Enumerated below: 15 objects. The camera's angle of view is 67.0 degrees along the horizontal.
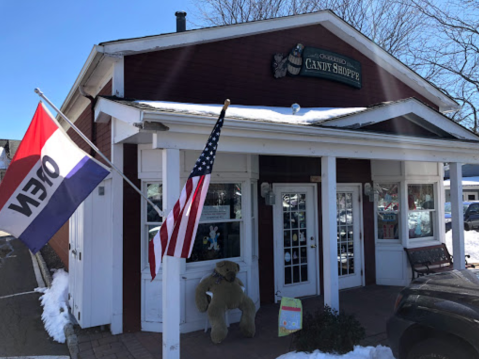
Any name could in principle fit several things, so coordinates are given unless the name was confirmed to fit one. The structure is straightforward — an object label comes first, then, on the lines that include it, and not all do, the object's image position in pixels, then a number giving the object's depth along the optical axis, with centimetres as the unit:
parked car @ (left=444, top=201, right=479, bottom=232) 1780
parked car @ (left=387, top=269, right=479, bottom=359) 297
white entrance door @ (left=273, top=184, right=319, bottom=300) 664
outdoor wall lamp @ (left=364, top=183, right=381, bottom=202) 759
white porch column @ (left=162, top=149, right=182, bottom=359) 372
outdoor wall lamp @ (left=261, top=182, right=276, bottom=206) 639
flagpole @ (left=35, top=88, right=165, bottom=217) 362
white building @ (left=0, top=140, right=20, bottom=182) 3116
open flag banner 341
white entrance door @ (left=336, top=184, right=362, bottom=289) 740
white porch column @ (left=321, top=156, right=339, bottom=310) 486
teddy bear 484
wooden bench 732
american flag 335
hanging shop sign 698
